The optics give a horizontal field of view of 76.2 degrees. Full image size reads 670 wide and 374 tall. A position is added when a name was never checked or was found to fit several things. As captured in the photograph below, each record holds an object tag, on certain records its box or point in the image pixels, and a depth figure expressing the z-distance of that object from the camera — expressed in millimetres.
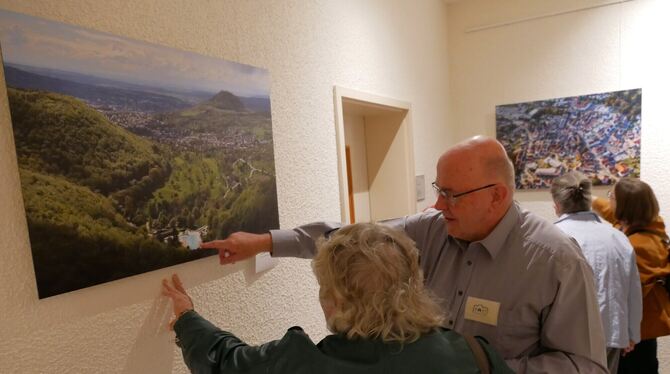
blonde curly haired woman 918
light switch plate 3390
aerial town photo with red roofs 3555
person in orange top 2607
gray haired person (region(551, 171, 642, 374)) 2395
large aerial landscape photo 1009
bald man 1188
